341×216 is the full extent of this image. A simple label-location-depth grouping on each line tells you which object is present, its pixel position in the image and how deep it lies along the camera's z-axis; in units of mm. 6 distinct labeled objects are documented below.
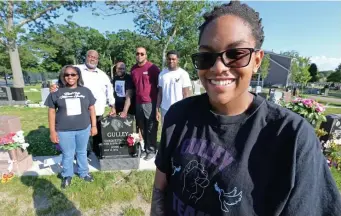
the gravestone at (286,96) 14148
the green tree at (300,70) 29703
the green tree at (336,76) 48931
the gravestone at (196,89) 19222
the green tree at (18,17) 17456
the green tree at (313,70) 49281
